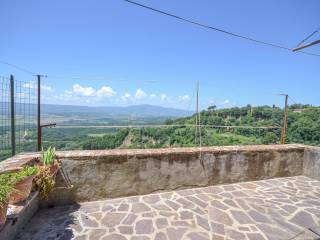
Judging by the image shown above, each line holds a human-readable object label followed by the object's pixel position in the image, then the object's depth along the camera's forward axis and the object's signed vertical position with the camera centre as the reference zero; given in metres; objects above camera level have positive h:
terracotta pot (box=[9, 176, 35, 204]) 2.11 -0.86
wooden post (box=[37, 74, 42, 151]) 3.38 -0.11
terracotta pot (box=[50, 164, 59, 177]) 2.82 -0.83
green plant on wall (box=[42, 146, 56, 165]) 2.98 -0.69
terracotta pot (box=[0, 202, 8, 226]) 1.75 -0.89
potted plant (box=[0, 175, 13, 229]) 1.76 -0.79
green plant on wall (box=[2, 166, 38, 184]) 2.12 -0.75
